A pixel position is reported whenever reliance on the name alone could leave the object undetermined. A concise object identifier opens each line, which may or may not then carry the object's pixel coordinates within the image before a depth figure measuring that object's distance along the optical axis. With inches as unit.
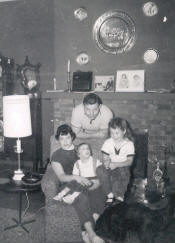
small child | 101.7
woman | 94.3
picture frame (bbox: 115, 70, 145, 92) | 170.6
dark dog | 87.9
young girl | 105.7
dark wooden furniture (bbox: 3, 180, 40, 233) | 106.3
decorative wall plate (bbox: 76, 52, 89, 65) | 179.9
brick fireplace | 166.6
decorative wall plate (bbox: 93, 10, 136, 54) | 171.1
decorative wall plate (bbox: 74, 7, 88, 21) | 176.6
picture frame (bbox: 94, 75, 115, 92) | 177.5
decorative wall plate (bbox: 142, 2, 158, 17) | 164.2
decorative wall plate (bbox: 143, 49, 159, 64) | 167.2
